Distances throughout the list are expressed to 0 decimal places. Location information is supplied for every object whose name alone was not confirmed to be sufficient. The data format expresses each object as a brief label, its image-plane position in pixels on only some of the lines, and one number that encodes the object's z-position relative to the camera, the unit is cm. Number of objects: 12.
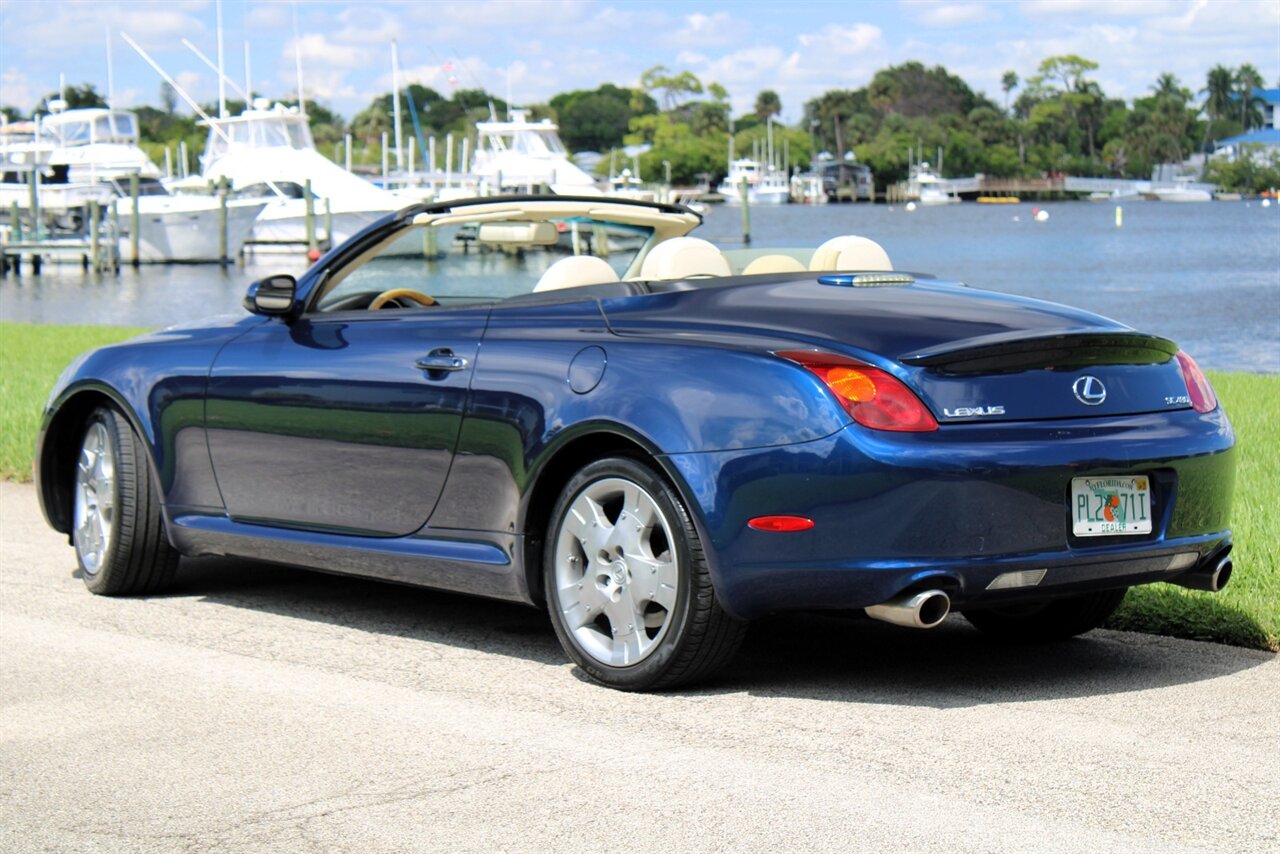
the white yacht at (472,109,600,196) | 7744
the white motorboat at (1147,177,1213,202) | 18875
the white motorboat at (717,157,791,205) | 18062
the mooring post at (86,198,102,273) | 6062
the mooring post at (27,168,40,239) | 6175
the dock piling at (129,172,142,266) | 6214
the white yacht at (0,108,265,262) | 6575
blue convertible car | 503
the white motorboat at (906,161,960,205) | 19225
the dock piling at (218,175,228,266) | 6262
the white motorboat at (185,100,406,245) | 6494
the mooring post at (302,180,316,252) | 5769
